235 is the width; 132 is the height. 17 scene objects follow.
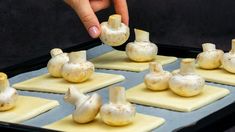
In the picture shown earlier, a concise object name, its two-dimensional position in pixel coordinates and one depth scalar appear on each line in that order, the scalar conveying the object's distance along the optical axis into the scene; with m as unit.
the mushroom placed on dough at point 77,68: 0.86
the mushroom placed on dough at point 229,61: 0.88
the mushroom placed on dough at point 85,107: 0.74
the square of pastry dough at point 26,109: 0.77
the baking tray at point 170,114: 0.72
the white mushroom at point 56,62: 0.89
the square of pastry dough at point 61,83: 0.86
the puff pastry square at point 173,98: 0.79
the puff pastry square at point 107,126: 0.73
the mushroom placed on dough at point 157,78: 0.82
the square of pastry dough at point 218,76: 0.87
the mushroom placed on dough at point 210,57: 0.90
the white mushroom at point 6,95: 0.78
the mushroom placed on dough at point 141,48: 0.94
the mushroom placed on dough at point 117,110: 0.73
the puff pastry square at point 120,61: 0.93
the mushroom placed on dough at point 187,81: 0.80
